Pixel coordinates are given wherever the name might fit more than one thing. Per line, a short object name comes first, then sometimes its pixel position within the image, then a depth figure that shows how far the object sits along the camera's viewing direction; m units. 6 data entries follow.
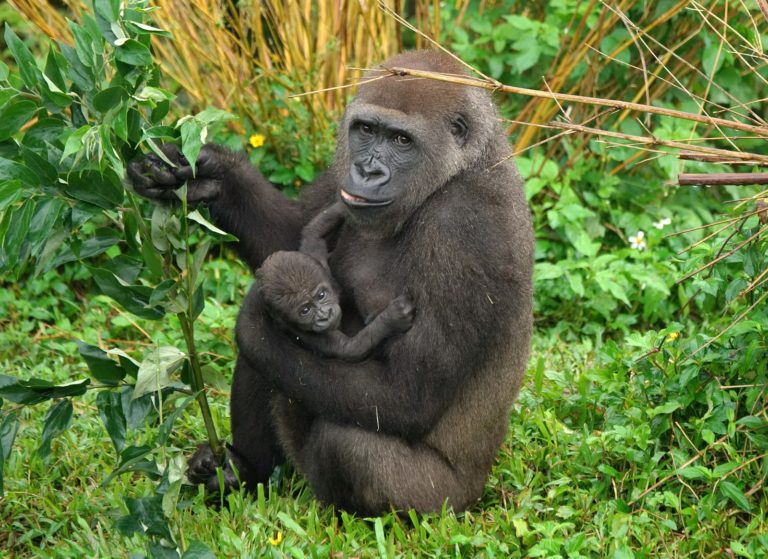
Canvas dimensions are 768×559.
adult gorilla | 7.73
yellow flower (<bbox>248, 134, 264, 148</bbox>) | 12.99
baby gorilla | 7.82
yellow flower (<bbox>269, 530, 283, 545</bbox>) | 7.75
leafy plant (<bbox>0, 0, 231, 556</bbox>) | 6.84
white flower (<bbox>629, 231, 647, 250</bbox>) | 12.81
